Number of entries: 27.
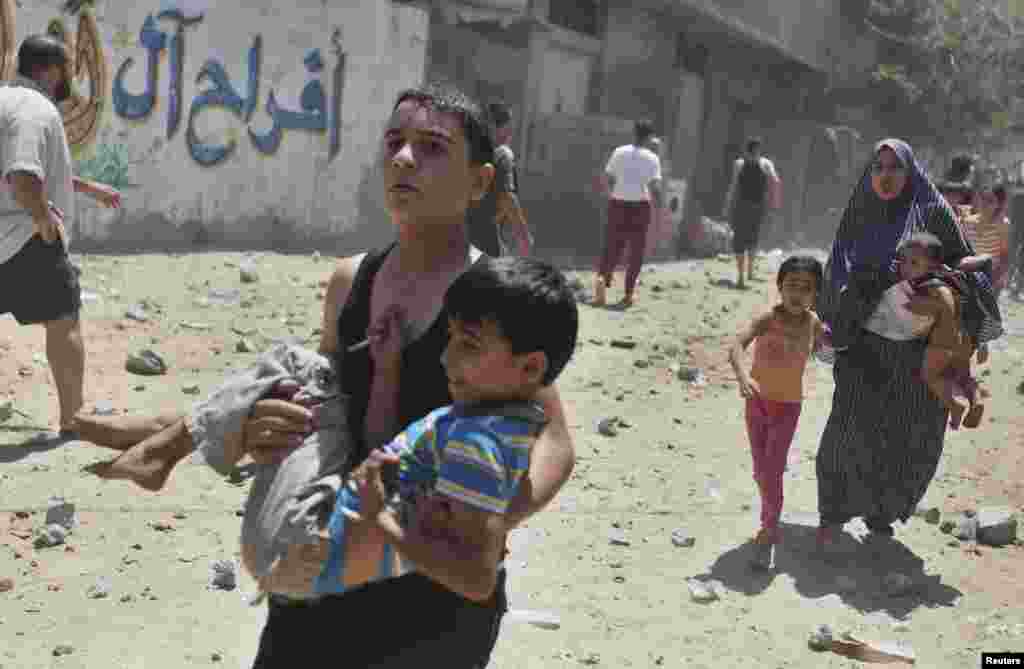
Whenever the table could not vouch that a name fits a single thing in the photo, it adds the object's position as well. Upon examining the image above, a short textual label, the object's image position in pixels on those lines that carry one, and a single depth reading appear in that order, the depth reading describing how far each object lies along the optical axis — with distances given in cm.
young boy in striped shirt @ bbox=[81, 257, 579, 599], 159
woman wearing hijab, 464
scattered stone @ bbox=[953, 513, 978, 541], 524
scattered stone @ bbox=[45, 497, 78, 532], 420
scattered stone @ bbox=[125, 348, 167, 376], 641
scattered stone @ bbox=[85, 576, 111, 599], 371
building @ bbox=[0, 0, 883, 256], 980
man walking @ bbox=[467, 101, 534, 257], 774
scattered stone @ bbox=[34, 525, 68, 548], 405
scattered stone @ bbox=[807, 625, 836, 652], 391
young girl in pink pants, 457
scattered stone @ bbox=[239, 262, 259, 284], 909
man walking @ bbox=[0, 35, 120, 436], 455
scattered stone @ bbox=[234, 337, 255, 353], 709
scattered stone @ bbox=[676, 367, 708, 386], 781
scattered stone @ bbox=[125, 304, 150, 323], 744
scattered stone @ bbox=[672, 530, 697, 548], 481
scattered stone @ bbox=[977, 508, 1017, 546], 516
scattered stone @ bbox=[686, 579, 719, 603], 423
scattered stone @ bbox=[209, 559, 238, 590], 386
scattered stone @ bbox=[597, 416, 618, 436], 629
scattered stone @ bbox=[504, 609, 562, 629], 384
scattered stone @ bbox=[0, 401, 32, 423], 535
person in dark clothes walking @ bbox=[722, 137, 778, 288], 1230
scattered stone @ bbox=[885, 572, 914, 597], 448
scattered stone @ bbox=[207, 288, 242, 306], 823
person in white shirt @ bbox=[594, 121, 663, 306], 1022
